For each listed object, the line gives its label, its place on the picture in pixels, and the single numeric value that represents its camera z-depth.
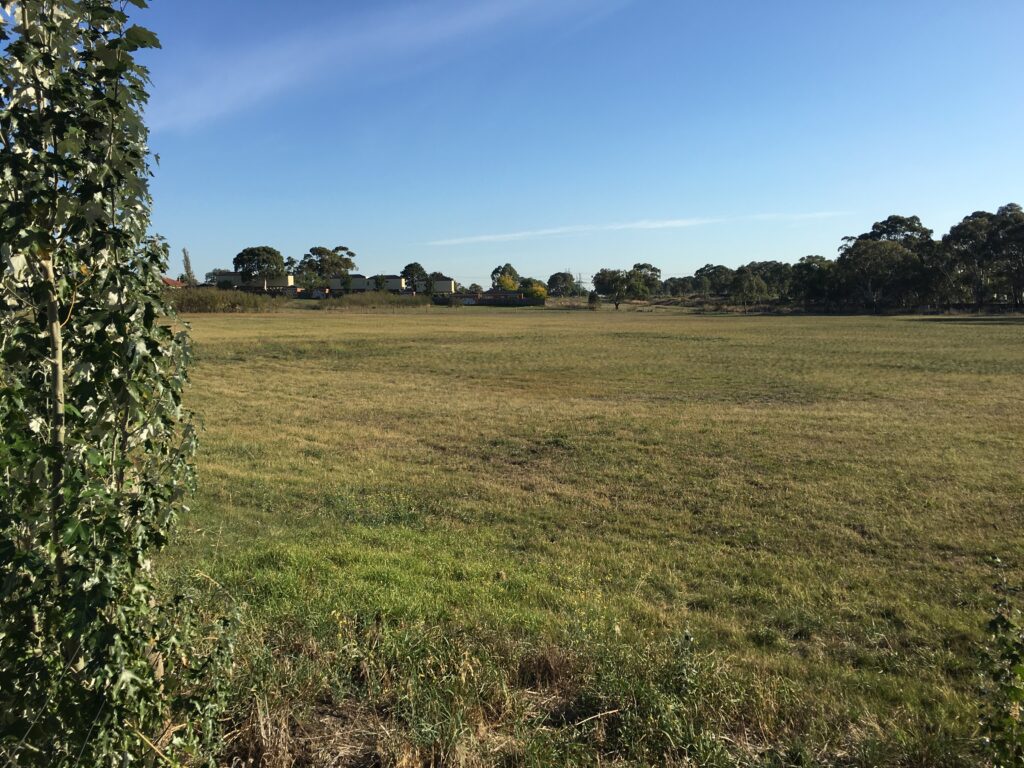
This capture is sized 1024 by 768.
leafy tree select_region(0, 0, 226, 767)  2.15
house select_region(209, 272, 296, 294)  143.77
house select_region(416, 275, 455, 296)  177.59
